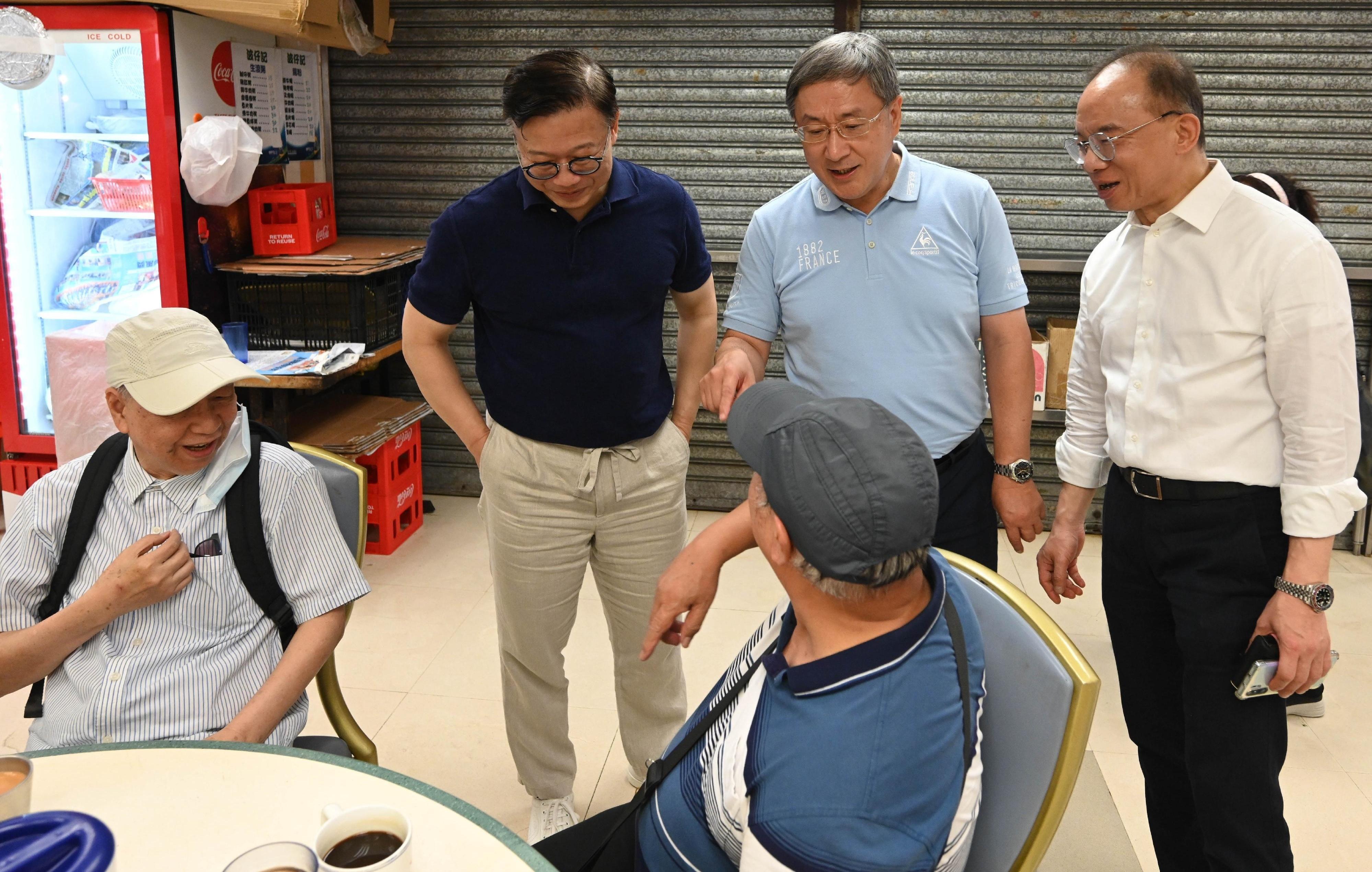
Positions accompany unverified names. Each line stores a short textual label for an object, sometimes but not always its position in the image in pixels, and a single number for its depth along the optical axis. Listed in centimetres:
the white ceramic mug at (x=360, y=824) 120
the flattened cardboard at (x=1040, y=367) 441
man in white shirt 178
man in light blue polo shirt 212
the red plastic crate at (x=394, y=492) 436
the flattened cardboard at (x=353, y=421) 412
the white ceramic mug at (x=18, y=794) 126
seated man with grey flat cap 118
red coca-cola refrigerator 381
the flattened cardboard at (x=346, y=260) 409
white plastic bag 380
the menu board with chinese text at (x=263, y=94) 424
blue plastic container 111
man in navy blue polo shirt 220
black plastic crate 421
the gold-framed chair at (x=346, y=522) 208
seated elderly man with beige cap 179
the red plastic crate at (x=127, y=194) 402
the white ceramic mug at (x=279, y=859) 112
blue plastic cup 394
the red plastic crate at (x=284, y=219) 431
